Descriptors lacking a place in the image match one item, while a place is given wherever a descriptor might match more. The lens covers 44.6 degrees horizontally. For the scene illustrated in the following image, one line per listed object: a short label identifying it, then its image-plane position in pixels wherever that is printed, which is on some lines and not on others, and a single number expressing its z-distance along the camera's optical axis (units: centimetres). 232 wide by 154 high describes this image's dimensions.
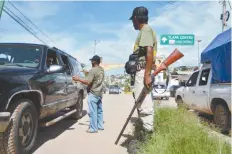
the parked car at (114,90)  5517
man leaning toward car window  671
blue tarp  705
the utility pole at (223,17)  1962
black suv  385
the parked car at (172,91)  3191
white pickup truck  673
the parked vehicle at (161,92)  2489
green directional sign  2262
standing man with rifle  421
